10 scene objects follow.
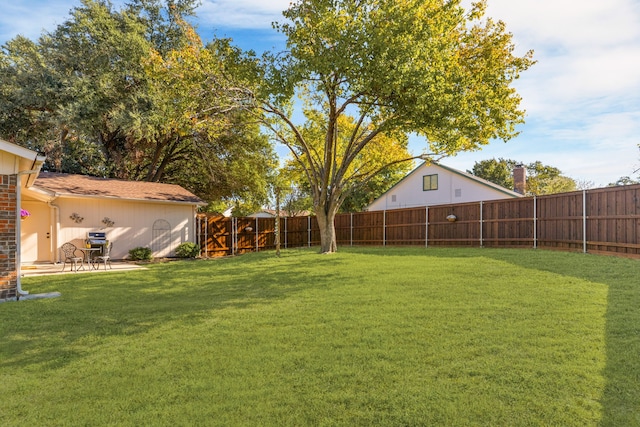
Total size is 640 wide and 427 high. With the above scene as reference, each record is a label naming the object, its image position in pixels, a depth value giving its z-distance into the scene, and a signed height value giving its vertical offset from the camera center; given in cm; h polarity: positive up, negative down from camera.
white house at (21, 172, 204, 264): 1441 +15
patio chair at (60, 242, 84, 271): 1225 -133
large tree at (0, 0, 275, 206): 1381 +518
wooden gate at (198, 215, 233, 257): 2017 -89
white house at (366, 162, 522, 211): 2375 +181
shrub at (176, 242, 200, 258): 1739 -141
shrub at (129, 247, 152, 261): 1595 -144
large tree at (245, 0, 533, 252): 1033 +418
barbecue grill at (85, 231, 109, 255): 1424 -77
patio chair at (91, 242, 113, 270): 1314 -152
